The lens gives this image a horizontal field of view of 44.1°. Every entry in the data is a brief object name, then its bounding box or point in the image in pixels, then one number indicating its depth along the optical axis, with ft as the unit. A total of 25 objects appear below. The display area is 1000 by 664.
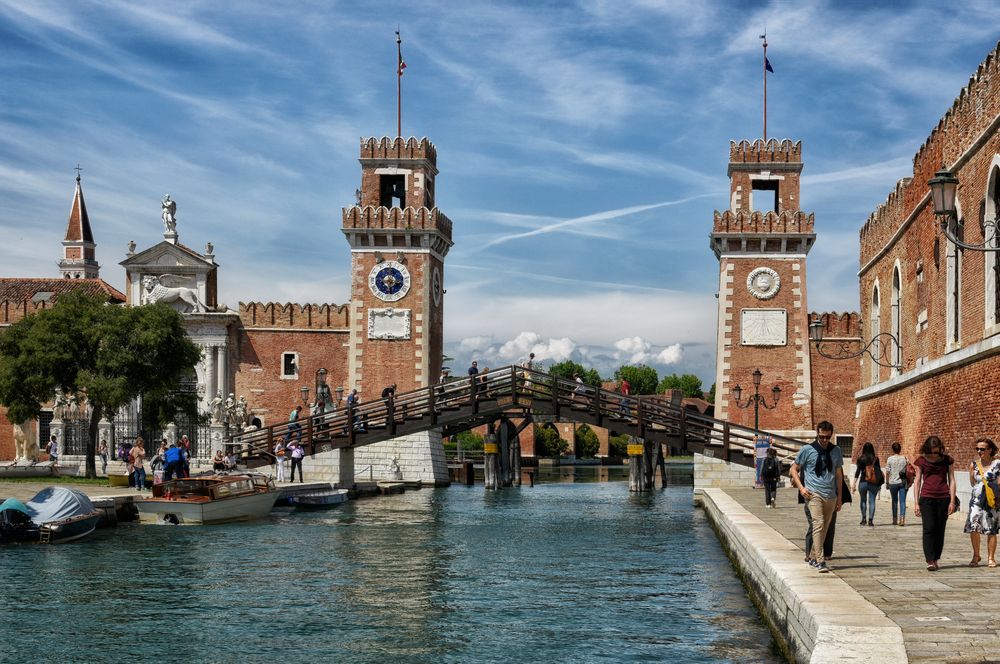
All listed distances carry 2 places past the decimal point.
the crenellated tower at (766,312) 154.71
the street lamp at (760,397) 153.58
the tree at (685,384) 483.10
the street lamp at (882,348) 99.96
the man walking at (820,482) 42.91
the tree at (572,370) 434.83
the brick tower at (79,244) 320.70
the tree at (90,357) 121.49
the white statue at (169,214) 169.99
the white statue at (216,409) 154.81
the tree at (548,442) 297.43
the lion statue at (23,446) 171.53
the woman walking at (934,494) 44.21
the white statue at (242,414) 153.17
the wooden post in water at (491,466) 152.97
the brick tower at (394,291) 159.53
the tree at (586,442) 326.44
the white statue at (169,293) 168.96
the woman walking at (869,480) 63.57
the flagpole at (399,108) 164.63
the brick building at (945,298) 67.41
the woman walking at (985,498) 43.62
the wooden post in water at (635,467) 150.10
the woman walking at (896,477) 63.67
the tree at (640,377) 474.90
